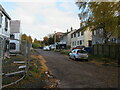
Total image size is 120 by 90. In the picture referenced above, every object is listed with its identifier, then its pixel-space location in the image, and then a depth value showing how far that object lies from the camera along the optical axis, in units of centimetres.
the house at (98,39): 1642
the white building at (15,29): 2198
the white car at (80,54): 1166
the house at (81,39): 2632
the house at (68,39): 3563
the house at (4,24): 956
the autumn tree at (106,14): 926
